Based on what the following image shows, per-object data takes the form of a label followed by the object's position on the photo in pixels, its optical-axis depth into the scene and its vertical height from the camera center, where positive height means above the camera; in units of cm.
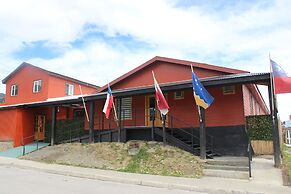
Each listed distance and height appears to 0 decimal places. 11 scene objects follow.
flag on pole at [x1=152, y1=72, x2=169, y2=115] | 976 +49
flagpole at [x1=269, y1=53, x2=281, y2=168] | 841 -74
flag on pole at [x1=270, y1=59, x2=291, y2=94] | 820 +123
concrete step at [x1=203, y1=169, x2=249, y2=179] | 765 -243
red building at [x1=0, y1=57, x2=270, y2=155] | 1038 +26
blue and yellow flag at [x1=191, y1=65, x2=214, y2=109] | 896 +71
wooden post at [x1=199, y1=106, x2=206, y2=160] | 931 -130
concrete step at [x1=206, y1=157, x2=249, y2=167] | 836 -215
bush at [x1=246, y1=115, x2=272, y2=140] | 1173 -96
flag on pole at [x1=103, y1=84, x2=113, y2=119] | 1104 +47
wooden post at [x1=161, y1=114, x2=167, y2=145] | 1016 -127
